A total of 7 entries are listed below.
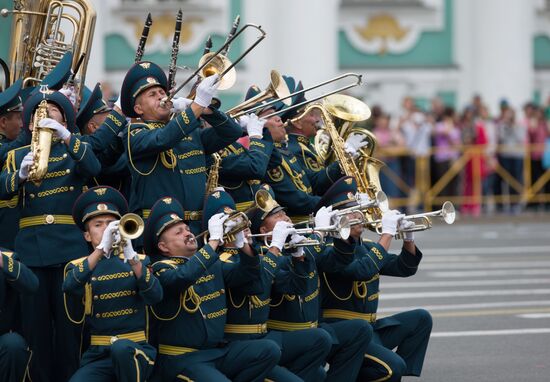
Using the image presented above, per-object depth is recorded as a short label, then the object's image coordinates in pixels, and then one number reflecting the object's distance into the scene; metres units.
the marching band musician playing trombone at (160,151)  18.27
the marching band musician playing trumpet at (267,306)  17.99
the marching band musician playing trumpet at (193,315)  17.21
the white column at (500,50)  56.46
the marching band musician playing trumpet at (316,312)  18.58
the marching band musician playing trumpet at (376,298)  19.31
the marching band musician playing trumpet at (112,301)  16.51
